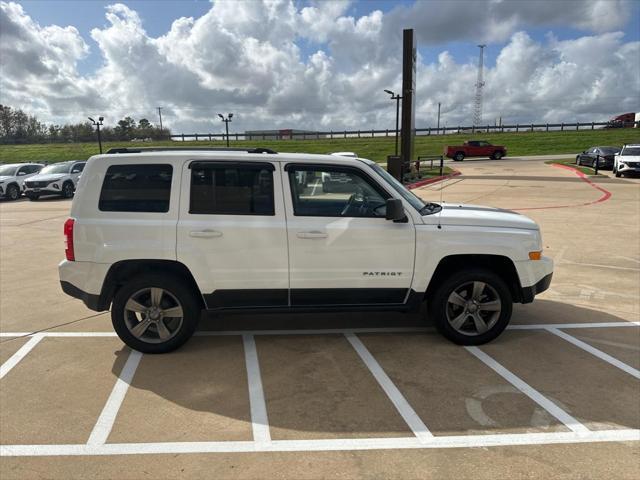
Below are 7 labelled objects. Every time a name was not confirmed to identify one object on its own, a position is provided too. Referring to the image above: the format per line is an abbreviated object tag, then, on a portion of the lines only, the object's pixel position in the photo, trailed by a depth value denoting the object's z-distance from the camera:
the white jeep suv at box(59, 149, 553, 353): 4.02
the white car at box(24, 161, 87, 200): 19.19
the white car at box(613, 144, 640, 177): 22.53
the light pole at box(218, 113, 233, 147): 36.17
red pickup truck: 40.06
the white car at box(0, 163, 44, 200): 19.77
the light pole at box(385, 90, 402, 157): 28.45
